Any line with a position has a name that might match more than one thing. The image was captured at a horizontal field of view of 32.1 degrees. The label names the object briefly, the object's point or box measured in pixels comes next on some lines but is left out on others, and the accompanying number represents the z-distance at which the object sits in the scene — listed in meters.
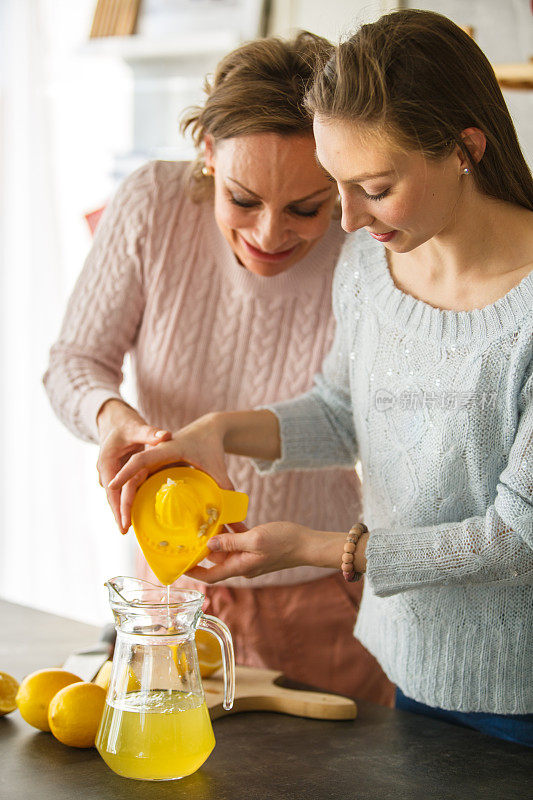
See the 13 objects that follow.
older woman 1.64
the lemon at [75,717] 1.09
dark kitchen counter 1.02
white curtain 3.13
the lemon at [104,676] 1.25
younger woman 1.08
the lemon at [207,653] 1.34
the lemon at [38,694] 1.15
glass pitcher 0.99
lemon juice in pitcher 0.99
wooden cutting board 1.26
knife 1.29
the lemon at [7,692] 1.20
